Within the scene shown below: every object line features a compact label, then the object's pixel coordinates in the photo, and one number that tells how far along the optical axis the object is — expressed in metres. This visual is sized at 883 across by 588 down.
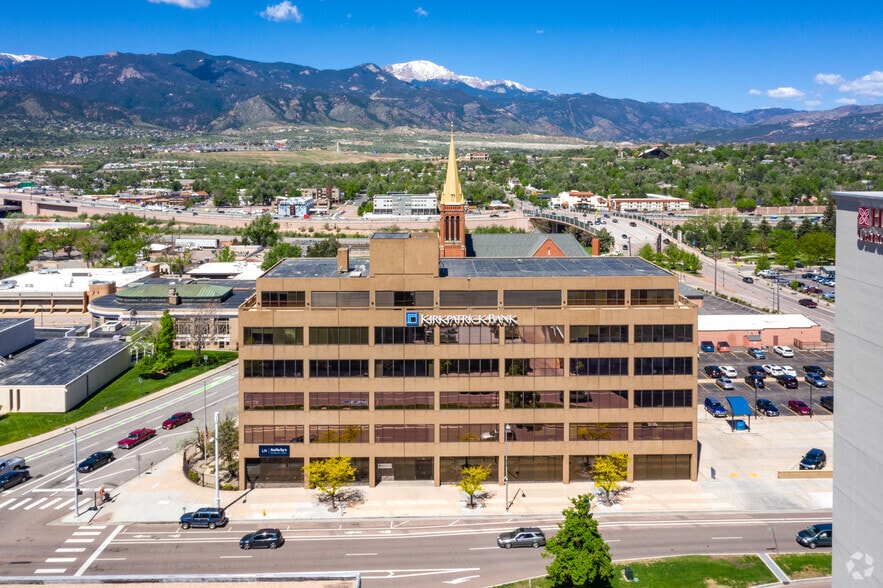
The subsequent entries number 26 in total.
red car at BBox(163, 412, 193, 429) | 77.09
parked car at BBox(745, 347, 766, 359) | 104.06
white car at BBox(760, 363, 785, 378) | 94.56
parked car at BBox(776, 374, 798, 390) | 89.25
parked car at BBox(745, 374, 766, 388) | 90.44
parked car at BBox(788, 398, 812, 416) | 79.44
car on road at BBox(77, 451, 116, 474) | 65.62
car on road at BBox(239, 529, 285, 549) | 50.84
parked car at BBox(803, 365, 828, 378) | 93.22
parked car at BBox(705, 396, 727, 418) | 79.06
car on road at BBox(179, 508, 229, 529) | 53.91
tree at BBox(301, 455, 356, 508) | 56.62
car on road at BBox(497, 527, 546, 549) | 50.91
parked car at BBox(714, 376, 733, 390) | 89.12
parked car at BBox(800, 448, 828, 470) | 63.59
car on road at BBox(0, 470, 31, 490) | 62.25
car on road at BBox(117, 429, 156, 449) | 71.69
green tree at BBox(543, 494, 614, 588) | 41.62
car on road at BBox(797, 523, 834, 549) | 50.22
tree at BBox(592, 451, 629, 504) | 56.97
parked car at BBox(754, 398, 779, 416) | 79.38
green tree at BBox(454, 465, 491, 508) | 56.48
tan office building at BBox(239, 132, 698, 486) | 60.50
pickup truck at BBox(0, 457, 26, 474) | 65.31
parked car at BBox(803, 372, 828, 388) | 89.25
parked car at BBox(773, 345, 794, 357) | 103.81
